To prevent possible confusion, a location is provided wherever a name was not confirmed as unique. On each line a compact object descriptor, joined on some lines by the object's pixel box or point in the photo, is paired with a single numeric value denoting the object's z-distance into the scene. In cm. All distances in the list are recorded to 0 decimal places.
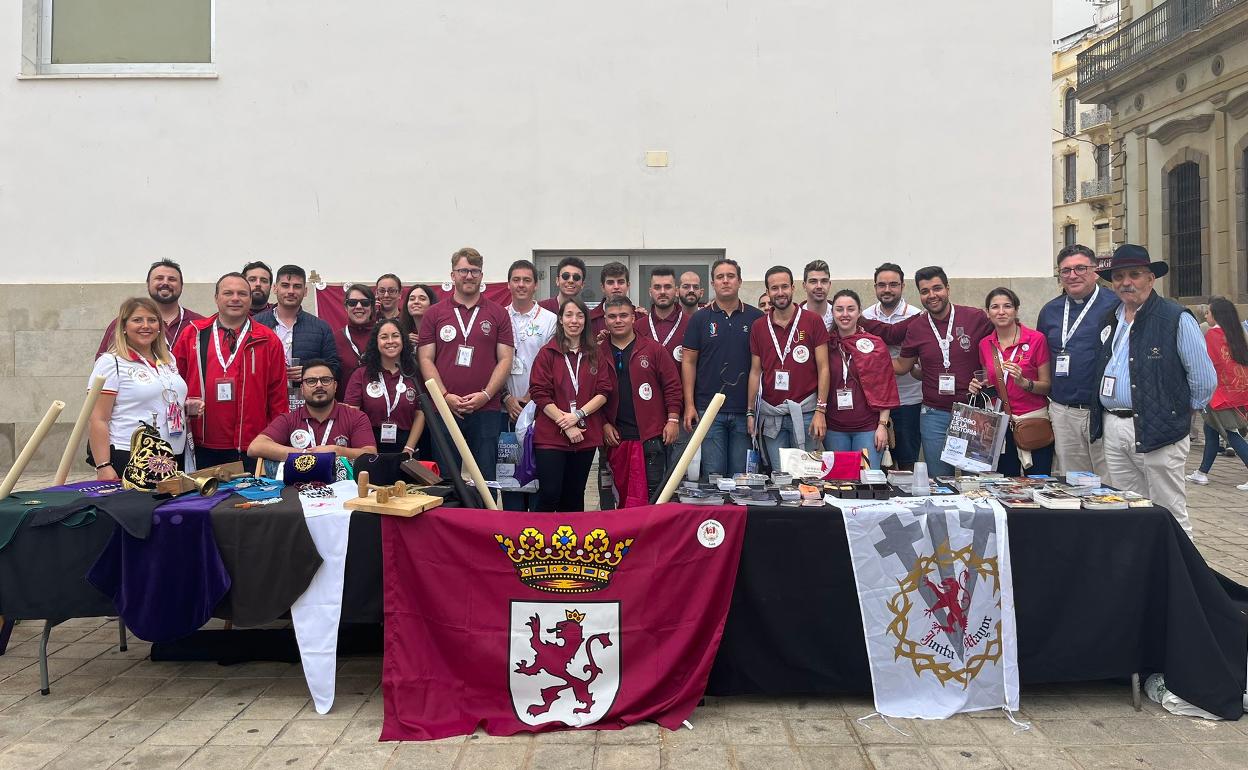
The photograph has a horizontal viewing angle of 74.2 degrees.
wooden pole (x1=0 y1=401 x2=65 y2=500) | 360
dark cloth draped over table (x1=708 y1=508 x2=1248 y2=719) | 332
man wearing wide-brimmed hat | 408
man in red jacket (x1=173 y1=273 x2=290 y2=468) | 464
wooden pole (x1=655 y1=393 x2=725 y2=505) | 335
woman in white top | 406
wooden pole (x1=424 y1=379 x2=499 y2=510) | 346
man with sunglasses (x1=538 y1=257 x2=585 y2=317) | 556
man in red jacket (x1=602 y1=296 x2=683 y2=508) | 484
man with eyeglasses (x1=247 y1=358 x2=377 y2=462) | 418
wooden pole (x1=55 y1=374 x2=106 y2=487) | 362
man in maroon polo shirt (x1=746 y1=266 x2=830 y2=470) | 511
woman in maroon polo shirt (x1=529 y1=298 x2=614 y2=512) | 462
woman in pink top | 495
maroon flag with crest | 322
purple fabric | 331
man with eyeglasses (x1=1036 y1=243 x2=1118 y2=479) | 479
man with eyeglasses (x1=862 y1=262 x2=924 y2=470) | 548
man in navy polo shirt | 515
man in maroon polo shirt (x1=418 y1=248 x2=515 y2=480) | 521
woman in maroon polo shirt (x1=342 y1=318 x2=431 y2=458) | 497
